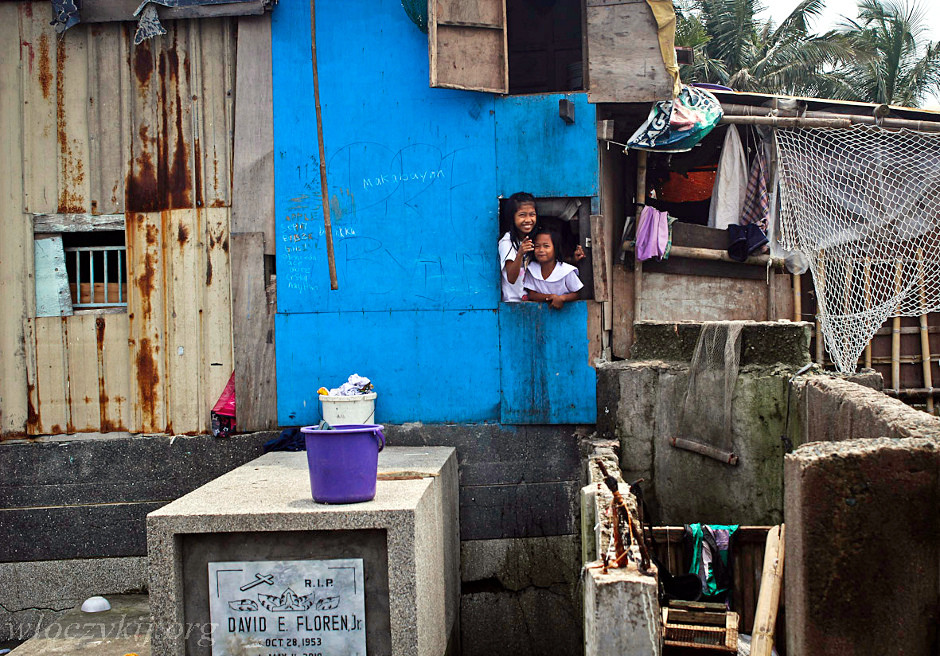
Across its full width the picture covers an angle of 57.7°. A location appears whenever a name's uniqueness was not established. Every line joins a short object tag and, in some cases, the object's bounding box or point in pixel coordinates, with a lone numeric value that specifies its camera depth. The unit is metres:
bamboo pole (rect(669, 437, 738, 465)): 6.78
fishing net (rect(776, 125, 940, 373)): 8.02
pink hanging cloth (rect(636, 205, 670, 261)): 8.02
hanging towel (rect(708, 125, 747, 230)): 8.36
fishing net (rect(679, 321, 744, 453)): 6.76
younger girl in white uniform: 7.27
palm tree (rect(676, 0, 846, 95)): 20.61
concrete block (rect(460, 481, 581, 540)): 7.35
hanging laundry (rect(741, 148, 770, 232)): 8.34
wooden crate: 4.89
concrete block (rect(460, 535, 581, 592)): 7.32
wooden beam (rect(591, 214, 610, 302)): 7.26
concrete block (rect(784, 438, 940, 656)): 3.24
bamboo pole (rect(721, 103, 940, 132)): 7.88
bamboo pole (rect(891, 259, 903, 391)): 8.71
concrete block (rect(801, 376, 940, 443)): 3.80
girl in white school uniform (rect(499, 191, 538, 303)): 7.20
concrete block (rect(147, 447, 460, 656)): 4.68
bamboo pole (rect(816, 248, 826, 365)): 7.91
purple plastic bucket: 4.63
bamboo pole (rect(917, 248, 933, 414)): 8.70
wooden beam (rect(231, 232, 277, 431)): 7.39
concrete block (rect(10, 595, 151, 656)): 6.24
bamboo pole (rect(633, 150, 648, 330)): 8.16
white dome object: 7.00
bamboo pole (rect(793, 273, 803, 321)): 8.41
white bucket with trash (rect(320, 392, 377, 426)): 7.01
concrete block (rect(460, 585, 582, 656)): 7.29
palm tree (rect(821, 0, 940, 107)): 19.16
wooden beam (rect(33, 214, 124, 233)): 7.47
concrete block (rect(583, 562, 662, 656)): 3.73
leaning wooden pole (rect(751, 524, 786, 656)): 4.22
